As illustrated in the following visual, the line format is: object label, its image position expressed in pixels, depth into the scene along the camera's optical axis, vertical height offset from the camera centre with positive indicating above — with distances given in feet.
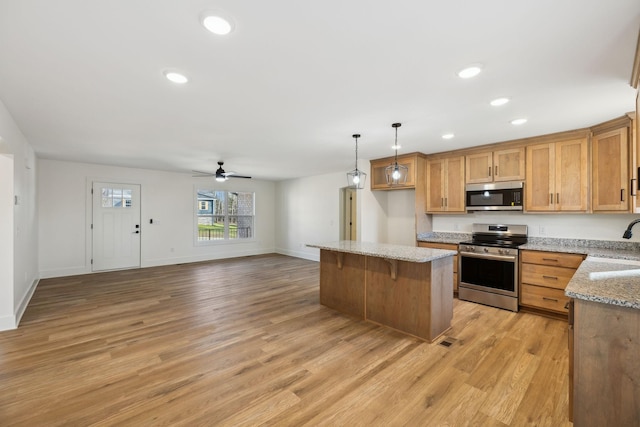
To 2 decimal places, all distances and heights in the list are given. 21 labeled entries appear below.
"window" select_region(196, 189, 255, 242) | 26.13 -0.01
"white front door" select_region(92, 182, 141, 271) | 20.66 -0.81
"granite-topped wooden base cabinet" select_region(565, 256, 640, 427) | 4.66 -2.38
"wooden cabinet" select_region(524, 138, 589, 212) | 11.91 +1.64
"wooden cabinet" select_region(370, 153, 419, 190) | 16.20 +2.63
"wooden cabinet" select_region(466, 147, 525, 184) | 13.51 +2.40
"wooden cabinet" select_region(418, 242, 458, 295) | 14.65 -1.76
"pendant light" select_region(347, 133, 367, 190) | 12.36 +1.64
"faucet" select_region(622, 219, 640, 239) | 8.68 -0.60
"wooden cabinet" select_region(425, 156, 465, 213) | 15.42 +1.63
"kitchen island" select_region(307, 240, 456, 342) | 9.97 -2.77
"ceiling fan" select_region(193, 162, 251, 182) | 18.70 +2.62
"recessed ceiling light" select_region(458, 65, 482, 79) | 6.80 +3.49
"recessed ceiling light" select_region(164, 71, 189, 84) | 7.16 +3.55
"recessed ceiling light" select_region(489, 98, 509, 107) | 8.71 +3.50
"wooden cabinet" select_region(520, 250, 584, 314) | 11.59 -2.66
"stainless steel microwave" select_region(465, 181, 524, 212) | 13.55 +0.91
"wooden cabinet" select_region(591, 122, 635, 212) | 10.47 +1.65
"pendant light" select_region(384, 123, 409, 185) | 11.15 +1.81
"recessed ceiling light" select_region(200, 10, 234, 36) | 5.01 +3.52
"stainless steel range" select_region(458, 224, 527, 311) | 12.81 -2.43
